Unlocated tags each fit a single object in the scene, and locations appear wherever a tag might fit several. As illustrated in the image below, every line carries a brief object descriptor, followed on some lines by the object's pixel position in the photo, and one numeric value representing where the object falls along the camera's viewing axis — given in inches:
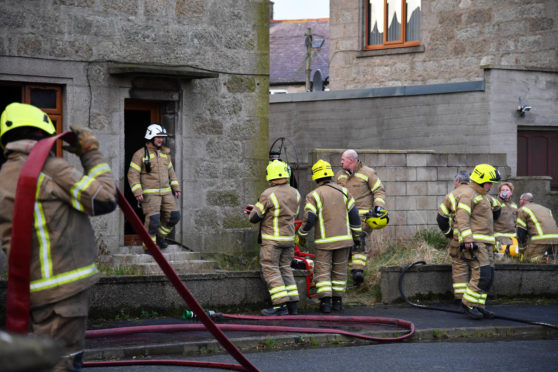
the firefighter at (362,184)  533.8
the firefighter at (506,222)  616.4
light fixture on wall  717.3
